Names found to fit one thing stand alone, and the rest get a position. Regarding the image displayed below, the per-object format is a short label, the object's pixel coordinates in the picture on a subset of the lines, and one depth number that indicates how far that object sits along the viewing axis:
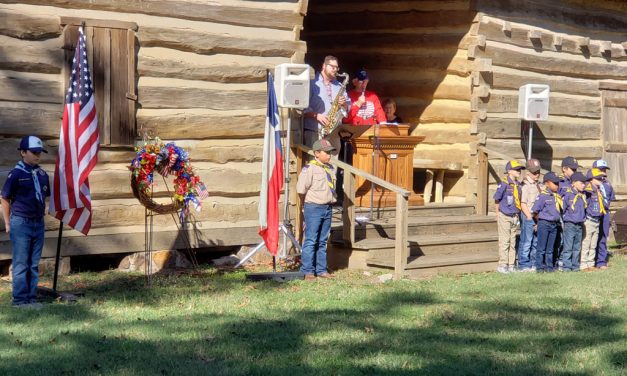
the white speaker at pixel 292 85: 11.89
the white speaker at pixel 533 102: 15.04
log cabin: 11.23
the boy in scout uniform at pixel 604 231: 13.98
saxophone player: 12.99
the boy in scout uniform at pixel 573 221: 13.34
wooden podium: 13.94
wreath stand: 11.01
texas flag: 11.43
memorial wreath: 10.80
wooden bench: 15.25
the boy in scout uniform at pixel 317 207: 11.62
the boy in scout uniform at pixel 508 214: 13.16
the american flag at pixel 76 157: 9.97
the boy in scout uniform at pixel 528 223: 13.31
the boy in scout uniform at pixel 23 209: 9.37
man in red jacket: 14.45
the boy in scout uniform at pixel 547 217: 13.22
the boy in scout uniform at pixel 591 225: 13.66
